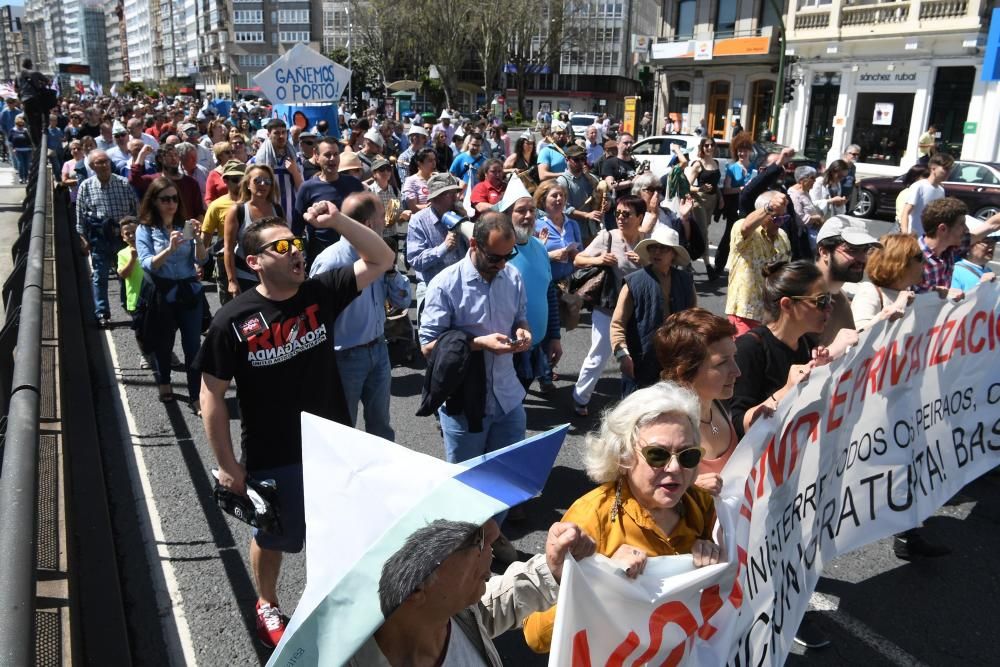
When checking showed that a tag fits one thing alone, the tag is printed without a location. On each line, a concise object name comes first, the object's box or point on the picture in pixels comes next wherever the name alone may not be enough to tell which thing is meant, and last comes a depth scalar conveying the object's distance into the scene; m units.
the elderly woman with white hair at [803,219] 7.81
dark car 15.73
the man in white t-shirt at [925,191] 8.05
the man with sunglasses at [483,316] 3.95
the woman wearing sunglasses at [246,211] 5.75
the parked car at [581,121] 40.81
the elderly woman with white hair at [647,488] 2.35
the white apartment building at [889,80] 26.67
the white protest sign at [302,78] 10.83
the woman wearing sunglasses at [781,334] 3.51
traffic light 30.66
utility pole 28.60
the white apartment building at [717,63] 38.31
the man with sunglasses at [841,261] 4.33
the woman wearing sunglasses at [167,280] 5.80
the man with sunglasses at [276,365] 3.10
